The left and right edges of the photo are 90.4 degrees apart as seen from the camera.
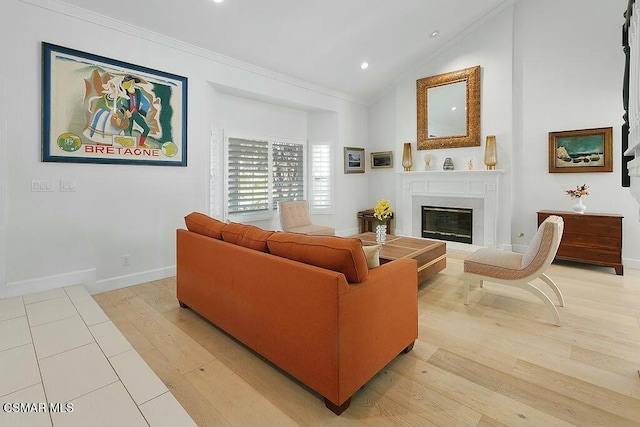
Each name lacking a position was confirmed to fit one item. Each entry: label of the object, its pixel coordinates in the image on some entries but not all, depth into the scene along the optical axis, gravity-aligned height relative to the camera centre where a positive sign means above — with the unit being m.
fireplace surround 5.48 +0.30
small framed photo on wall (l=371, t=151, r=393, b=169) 7.04 +1.14
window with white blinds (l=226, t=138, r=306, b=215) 5.31 +0.66
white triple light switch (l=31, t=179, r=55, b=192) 3.14 +0.26
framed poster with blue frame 3.20 +1.12
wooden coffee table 3.60 -0.49
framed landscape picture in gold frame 4.59 +0.89
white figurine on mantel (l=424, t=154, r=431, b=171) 6.16 +0.94
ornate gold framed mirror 5.60 +1.87
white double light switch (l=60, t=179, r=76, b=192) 3.29 +0.27
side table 6.95 -0.26
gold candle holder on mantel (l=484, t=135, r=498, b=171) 5.33 +0.95
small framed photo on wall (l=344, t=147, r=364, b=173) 6.85 +1.12
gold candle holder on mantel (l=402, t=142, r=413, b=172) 6.38 +1.06
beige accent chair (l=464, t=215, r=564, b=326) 2.78 -0.52
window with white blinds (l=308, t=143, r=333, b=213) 6.56 +0.73
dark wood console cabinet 4.21 -0.41
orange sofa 1.69 -0.58
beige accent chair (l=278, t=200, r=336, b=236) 5.29 -0.15
